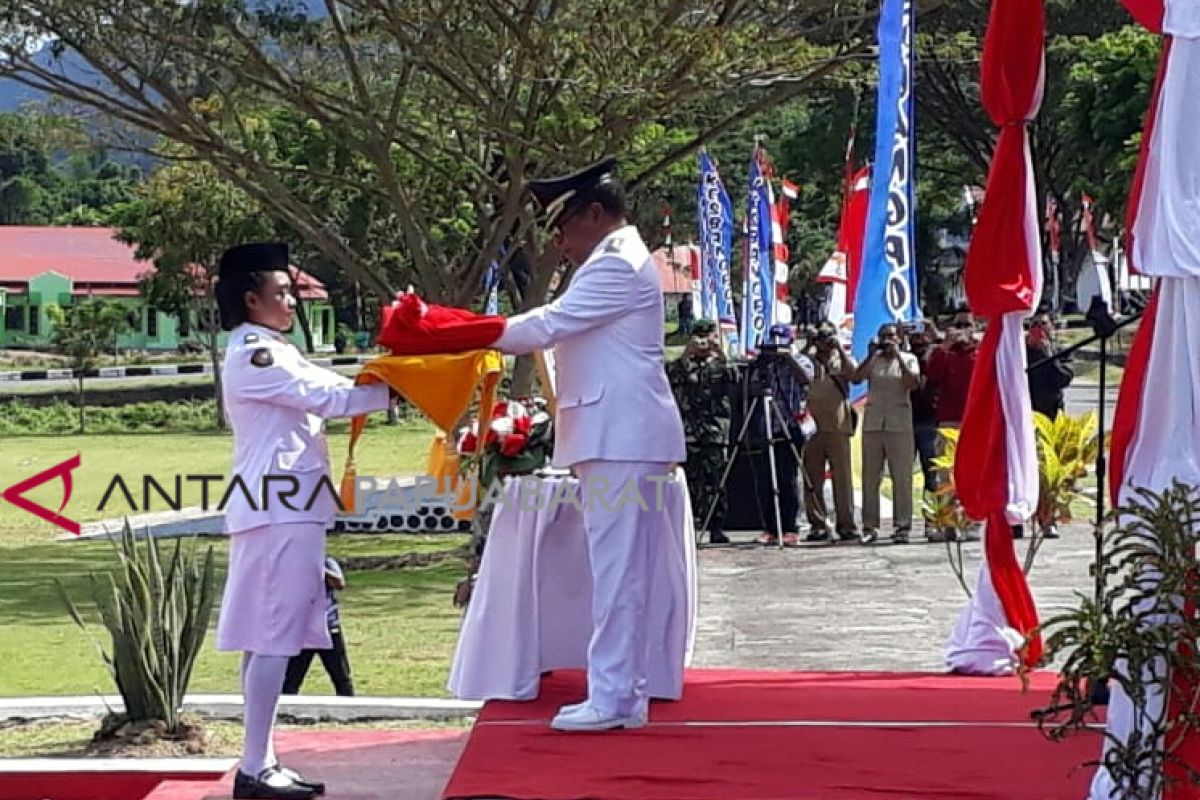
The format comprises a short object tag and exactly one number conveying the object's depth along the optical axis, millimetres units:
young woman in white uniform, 6129
